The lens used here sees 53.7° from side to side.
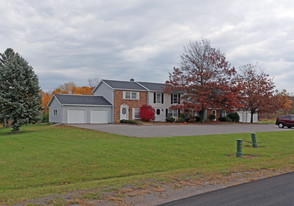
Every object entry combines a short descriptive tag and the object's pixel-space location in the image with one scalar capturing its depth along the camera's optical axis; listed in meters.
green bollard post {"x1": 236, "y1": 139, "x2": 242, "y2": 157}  12.52
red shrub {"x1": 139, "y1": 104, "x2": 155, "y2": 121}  39.81
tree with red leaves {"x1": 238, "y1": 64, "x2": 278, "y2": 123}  46.12
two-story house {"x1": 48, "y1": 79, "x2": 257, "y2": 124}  36.78
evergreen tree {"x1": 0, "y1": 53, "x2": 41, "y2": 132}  27.33
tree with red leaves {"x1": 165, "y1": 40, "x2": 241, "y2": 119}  40.72
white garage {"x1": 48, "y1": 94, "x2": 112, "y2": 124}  36.09
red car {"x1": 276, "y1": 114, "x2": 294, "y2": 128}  31.97
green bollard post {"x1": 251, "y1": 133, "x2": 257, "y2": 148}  15.43
